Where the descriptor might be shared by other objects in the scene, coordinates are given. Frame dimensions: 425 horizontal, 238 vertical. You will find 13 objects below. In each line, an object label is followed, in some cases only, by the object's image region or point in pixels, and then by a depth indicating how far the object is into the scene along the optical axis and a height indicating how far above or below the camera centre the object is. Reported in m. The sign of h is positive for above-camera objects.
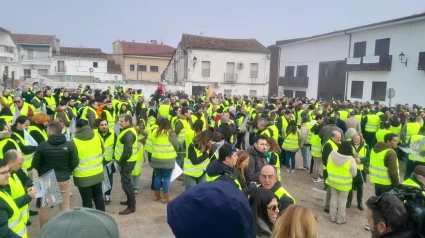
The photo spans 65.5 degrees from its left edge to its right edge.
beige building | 54.94 +4.01
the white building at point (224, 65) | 31.70 +1.95
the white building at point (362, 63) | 22.54 +2.13
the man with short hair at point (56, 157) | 4.95 -1.16
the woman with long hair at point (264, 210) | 3.04 -1.15
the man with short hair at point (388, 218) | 2.79 -1.12
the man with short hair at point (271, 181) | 3.72 -1.11
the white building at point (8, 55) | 39.34 +3.01
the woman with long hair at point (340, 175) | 6.17 -1.64
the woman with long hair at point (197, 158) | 5.83 -1.33
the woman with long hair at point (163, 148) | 6.64 -1.29
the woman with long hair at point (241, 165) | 4.47 -1.11
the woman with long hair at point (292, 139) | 9.28 -1.48
